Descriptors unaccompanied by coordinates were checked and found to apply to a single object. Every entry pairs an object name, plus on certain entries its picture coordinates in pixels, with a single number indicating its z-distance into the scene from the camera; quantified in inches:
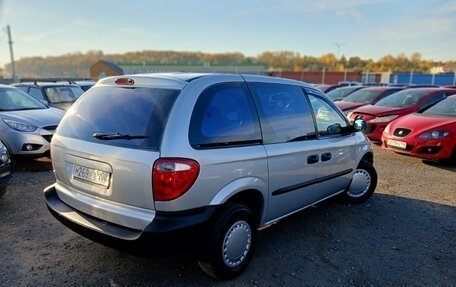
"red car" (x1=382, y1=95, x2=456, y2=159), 264.5
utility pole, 1358.3
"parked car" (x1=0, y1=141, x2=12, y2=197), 167.8
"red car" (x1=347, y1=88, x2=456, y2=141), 346.9
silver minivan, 95.8
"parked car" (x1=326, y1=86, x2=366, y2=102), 584.2
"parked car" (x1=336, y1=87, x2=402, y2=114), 434.2
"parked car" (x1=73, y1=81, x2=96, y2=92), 454.0
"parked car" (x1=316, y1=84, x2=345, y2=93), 768.3
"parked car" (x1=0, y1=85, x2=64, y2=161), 238.2
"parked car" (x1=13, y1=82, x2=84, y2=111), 382.9
